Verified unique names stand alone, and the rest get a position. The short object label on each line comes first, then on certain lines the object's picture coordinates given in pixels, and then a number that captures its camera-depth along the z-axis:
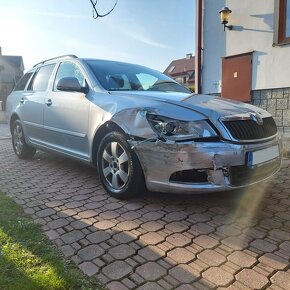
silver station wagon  3.01
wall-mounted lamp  8.28
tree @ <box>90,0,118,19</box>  4.28
